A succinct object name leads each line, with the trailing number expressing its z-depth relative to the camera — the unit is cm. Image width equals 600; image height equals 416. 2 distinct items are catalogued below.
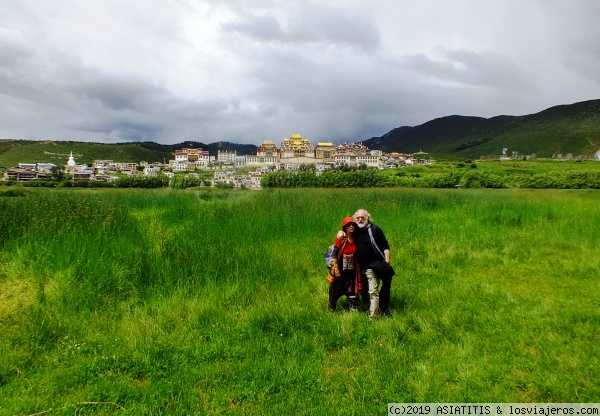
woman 424
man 419
